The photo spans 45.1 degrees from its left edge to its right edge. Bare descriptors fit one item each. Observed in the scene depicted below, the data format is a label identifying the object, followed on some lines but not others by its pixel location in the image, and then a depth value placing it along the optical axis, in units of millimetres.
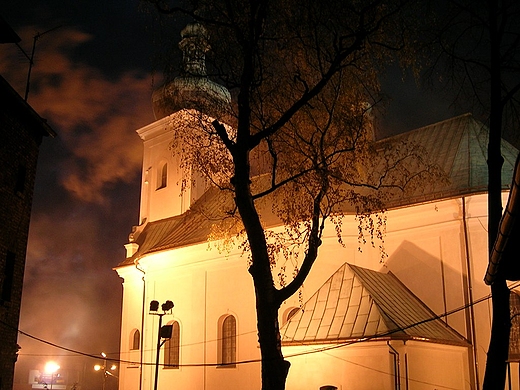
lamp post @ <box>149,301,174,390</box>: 18677
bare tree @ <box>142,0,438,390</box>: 10633
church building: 15594
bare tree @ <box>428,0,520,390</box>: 9109
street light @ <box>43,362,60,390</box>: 56197
